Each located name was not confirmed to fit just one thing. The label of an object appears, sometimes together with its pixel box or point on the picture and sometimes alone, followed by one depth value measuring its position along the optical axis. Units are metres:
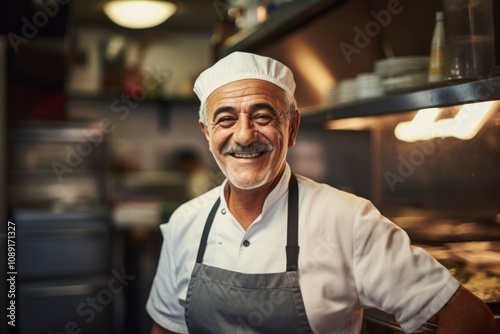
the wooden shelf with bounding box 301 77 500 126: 1.10
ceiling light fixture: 2.60
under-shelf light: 1.20
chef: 1.06
